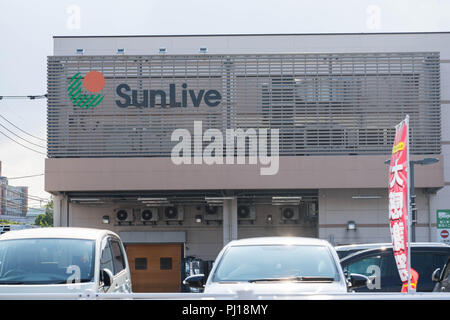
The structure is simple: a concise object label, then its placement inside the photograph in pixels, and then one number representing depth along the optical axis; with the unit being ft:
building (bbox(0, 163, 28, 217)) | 438.36
